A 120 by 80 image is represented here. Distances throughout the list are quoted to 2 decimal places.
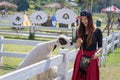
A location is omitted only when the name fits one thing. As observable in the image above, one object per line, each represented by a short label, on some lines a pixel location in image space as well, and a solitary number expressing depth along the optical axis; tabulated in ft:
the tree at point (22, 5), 355.72
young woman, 19.68
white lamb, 20.05
